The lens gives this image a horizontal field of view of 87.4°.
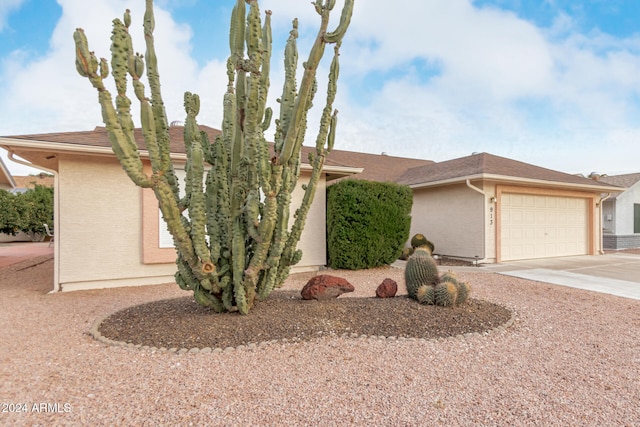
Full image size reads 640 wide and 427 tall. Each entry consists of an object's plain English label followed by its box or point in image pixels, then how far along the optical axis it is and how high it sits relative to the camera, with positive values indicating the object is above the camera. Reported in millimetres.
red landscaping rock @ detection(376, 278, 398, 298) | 5250 -1191
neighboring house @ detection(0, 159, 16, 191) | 12477 +1406
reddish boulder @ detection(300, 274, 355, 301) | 4957 -1110
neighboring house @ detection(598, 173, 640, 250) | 16438 -48
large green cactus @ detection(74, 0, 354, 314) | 3166 +628
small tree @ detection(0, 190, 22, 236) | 18625 +70
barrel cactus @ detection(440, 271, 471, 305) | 4715 -1063
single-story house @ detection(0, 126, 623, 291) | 6730 +144
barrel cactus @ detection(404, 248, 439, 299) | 5008 -893
